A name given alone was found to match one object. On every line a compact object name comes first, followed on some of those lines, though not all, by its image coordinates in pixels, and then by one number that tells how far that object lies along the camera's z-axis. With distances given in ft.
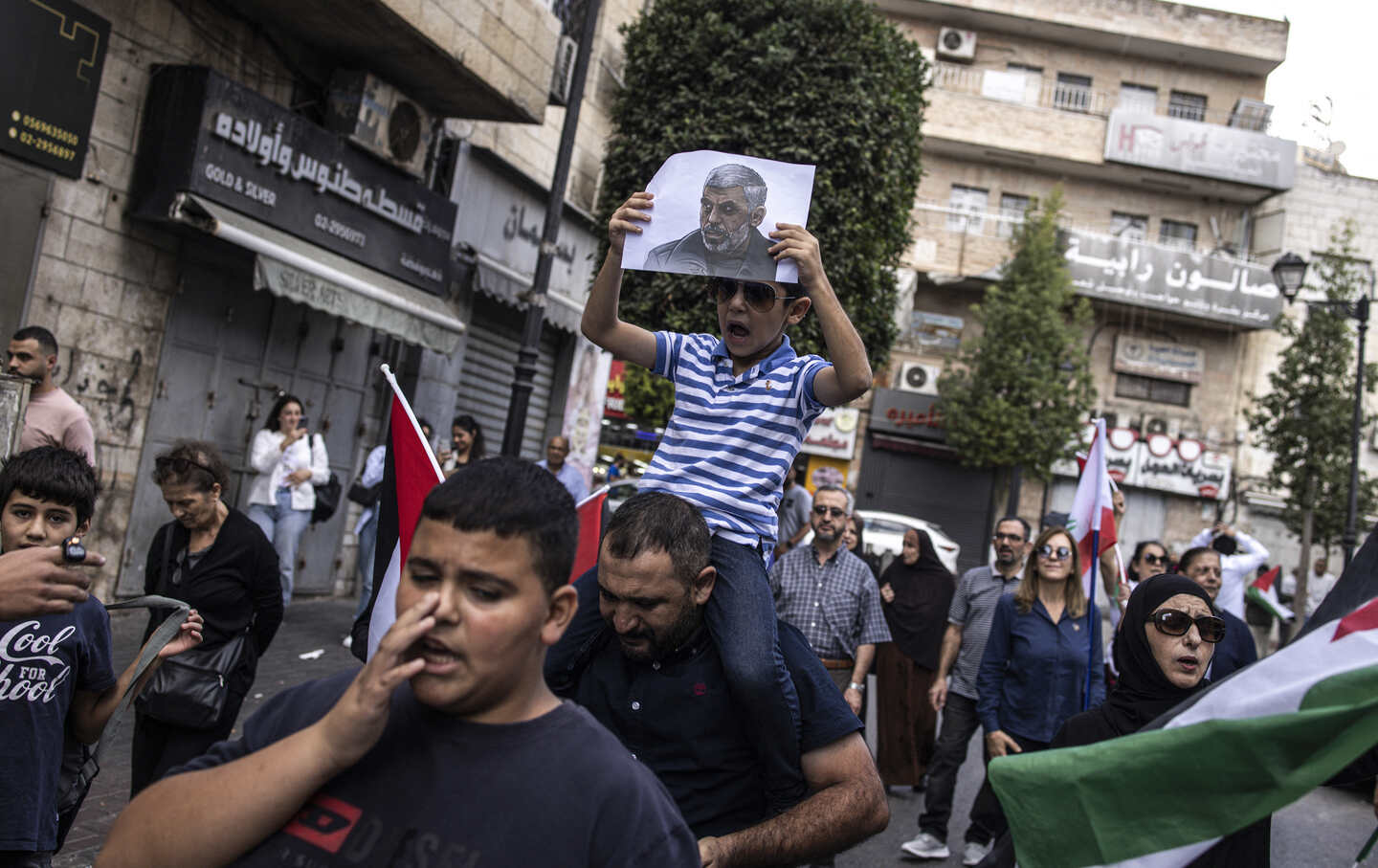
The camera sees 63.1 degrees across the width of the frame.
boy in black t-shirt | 4.94
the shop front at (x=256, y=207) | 28.07
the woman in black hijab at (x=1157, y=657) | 11.83
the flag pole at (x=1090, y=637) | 19.66
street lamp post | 56.03
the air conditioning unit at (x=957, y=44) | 99.86
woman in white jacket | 31.37
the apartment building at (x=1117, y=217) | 95.86
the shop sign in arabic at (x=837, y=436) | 95.35
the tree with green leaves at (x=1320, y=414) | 74.43
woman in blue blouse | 19.63
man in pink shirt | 20.36
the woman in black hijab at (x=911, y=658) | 27.53
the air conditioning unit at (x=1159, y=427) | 98.68
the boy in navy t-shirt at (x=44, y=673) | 9.68
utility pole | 33.81
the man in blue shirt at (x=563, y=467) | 34.09
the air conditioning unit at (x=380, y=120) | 36.91
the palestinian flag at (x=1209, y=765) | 6.42
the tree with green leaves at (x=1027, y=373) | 86.48
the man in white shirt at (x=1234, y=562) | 28.84
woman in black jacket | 13.55
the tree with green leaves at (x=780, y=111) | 40.27
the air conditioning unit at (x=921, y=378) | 97.25
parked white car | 73.87
